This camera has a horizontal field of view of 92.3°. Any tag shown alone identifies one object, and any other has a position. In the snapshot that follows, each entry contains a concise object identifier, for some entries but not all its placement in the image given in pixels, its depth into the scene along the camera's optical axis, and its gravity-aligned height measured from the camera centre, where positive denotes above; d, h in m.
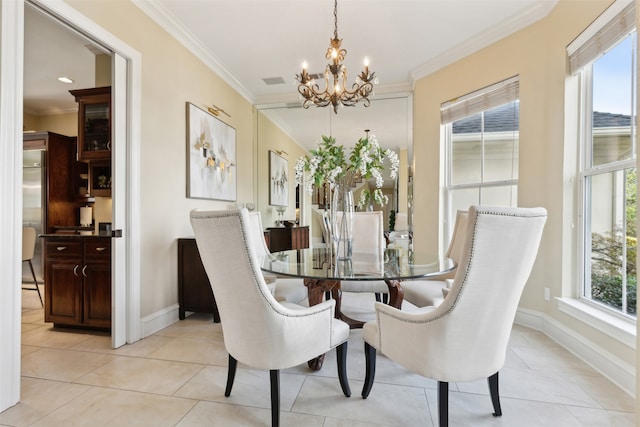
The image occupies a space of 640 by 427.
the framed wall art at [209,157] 3.29 +0.63
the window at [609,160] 2.03 +0.37
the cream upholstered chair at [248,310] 1.36 -0.47
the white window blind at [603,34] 1.95 +1.24
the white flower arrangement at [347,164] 2.10 +0.32
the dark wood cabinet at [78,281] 2.68 -0.64
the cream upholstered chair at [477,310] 1.20 -0.41
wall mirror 4.93 +1.58
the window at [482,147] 3.18 +0.72
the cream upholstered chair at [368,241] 2.52 -0.30
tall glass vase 2.22 -0.11
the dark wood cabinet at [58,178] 4.62 +0.49
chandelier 2.46 +1.07
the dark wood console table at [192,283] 3.04 -0.74
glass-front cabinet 2.88 +0.81
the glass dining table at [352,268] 1.69 -0.36
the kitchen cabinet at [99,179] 3.00 +0.30
